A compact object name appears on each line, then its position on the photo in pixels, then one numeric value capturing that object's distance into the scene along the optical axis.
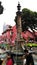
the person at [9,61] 3.47
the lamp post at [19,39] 6.79
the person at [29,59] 3.38
